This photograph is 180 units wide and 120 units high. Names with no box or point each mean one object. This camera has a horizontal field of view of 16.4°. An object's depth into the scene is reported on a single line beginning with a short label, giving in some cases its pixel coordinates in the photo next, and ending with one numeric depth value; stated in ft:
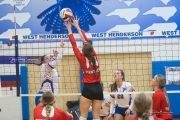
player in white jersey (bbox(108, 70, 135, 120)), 39.98
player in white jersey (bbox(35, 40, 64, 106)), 40.95
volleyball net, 53.42
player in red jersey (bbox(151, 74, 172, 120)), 30.67
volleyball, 34.97
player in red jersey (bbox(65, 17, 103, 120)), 32.58
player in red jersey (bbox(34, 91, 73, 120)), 26.60
